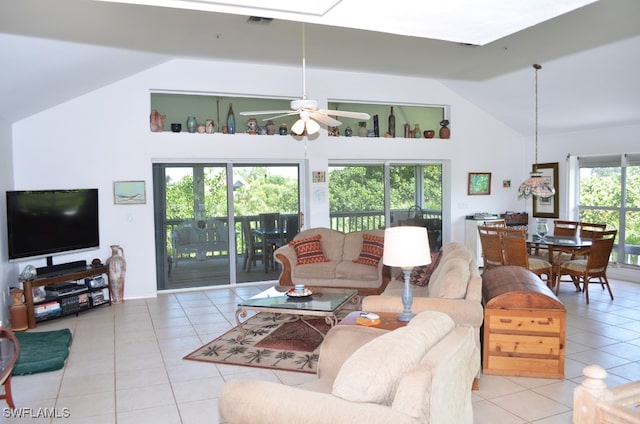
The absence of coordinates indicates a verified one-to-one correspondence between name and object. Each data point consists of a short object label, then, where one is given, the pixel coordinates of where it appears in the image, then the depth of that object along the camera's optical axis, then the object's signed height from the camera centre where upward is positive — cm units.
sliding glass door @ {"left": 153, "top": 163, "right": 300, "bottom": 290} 754 -36
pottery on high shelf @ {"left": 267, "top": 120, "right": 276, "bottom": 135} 792 +117
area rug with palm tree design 446 -157
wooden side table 355 -99
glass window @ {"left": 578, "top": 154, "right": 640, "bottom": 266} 780 -11
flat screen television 574 -31
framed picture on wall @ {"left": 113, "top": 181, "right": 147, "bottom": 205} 702 +7
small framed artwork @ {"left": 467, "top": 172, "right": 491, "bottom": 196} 935 +19
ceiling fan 453 +84
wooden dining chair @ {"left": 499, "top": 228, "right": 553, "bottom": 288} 639 -85
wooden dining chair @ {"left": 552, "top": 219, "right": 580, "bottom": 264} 718 -65
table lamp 347 -40
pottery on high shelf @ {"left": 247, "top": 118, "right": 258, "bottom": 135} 780 +116
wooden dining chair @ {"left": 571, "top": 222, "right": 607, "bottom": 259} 715 -61
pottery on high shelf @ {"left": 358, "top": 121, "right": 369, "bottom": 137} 851 +118
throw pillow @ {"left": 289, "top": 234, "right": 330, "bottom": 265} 669 -80
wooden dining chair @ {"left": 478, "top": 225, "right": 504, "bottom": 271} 676 -81
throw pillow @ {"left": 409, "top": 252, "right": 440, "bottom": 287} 527 -90
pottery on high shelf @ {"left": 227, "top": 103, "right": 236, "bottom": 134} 763 +120
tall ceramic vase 673 -108
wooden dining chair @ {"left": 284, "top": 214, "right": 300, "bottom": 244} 827 -55
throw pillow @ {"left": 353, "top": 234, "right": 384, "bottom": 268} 641 -78
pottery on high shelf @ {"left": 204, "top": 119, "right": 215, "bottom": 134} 751 +113
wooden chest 398 -121
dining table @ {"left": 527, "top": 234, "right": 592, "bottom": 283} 651 -74
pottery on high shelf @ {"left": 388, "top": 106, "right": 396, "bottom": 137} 878 +128
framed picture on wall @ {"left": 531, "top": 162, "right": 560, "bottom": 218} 903 -15
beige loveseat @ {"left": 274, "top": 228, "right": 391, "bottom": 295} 627 -100
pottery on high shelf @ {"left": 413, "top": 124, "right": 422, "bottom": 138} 891 +119
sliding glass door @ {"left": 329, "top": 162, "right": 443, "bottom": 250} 857 -3
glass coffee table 465 -112
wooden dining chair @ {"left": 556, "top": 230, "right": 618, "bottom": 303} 641 -101
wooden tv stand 566 -103
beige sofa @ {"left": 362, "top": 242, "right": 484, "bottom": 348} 375 -88
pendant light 663 +8
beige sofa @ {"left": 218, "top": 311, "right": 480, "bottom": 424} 194 -87
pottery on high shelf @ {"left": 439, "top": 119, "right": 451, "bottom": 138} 909 +124
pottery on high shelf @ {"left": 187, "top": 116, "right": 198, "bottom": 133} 742 +116
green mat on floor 427 -152
